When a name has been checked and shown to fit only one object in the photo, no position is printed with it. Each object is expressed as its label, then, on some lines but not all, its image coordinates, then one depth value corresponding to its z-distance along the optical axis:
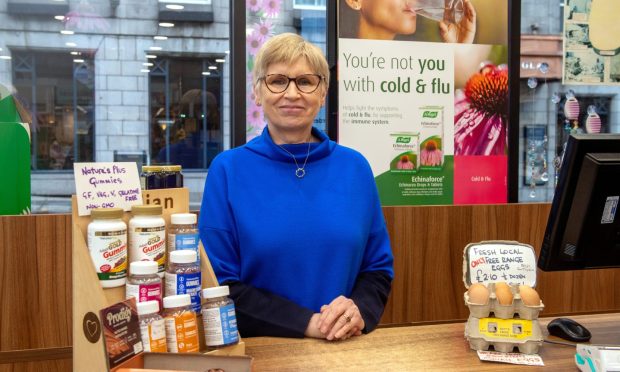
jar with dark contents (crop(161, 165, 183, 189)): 1.38
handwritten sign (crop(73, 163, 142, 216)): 1.16
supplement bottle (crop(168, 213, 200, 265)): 1.18
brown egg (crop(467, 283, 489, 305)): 1.39
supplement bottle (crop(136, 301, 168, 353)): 1.06
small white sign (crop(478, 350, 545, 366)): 1.31
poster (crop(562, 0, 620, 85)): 3.53
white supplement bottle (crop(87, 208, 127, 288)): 1.08
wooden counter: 1.29
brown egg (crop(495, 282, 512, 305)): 1.38
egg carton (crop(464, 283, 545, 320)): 1.38
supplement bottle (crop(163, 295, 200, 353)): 1.10
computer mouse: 1.49
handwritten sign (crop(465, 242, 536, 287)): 1.47
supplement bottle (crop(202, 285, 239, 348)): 1.16
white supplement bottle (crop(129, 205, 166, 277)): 1.14
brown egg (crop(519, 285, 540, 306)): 1.38
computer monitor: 1.33
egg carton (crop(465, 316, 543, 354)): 1.37
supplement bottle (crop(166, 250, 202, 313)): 1.15
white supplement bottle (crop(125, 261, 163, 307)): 1.09
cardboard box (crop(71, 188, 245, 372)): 1.02
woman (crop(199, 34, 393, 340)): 1.61
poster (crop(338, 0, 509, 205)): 3.18
